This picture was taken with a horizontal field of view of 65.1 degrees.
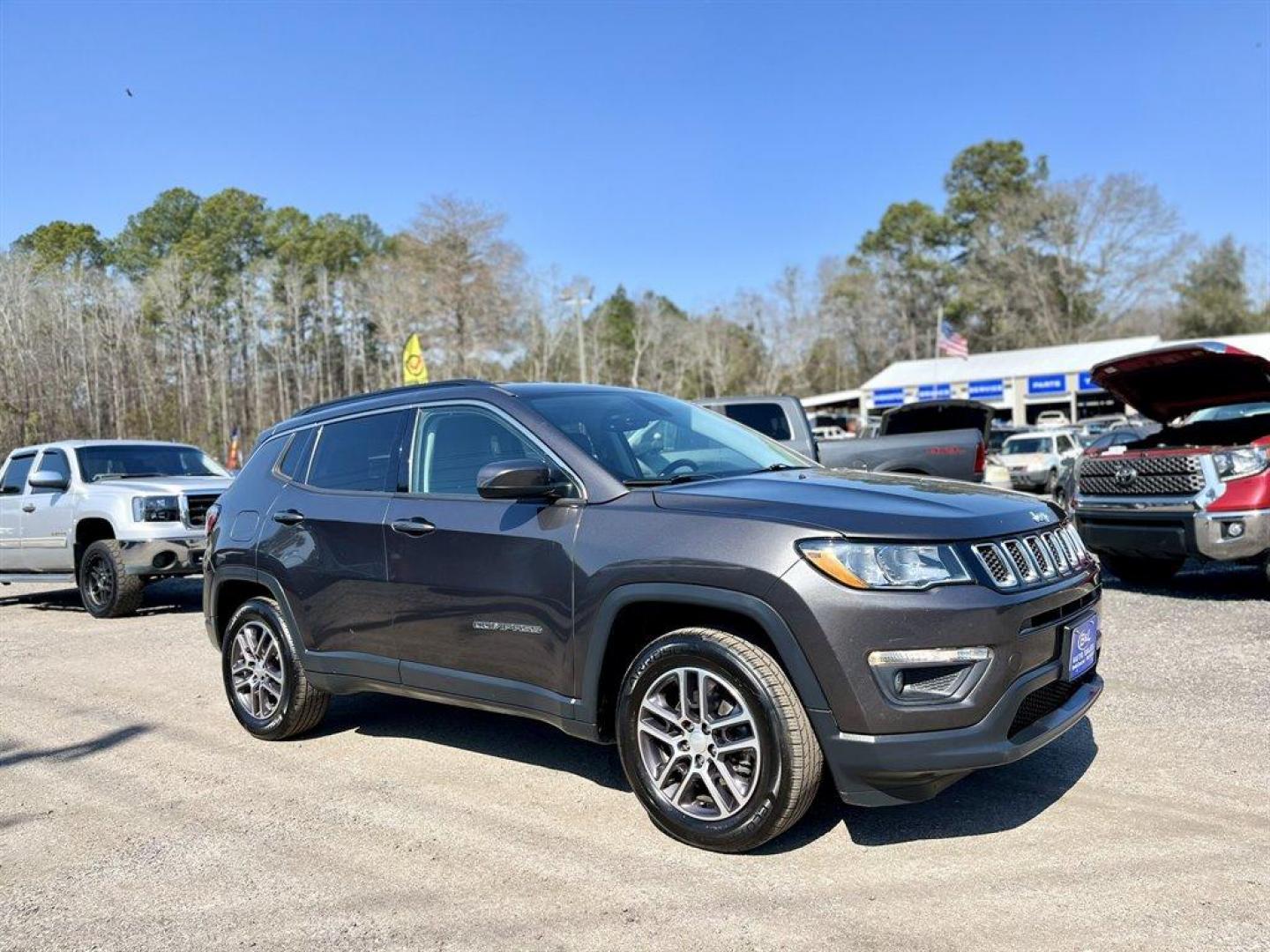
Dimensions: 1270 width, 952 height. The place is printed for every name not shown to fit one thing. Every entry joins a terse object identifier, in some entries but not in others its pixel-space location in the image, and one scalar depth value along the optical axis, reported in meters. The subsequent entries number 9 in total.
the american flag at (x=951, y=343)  40.35
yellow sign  23.02
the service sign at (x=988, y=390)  49.81
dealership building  46.78
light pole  30.96
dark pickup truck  10.88
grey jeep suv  3.30
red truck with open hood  7.66
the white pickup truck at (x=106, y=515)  9.68
